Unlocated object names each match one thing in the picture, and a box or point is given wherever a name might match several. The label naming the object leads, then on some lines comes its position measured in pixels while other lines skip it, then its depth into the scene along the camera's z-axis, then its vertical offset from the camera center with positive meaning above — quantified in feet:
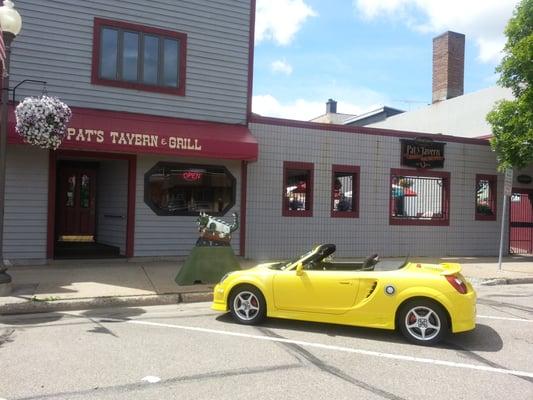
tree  47.29 +10.65
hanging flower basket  29.68 +4.61
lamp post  29.19 +6.83
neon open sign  43.21 +2.55
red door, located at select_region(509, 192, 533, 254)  58.85 -0.76
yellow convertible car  20.98 -3.47
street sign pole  45.33 +2.96
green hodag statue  32.60 -3.03
